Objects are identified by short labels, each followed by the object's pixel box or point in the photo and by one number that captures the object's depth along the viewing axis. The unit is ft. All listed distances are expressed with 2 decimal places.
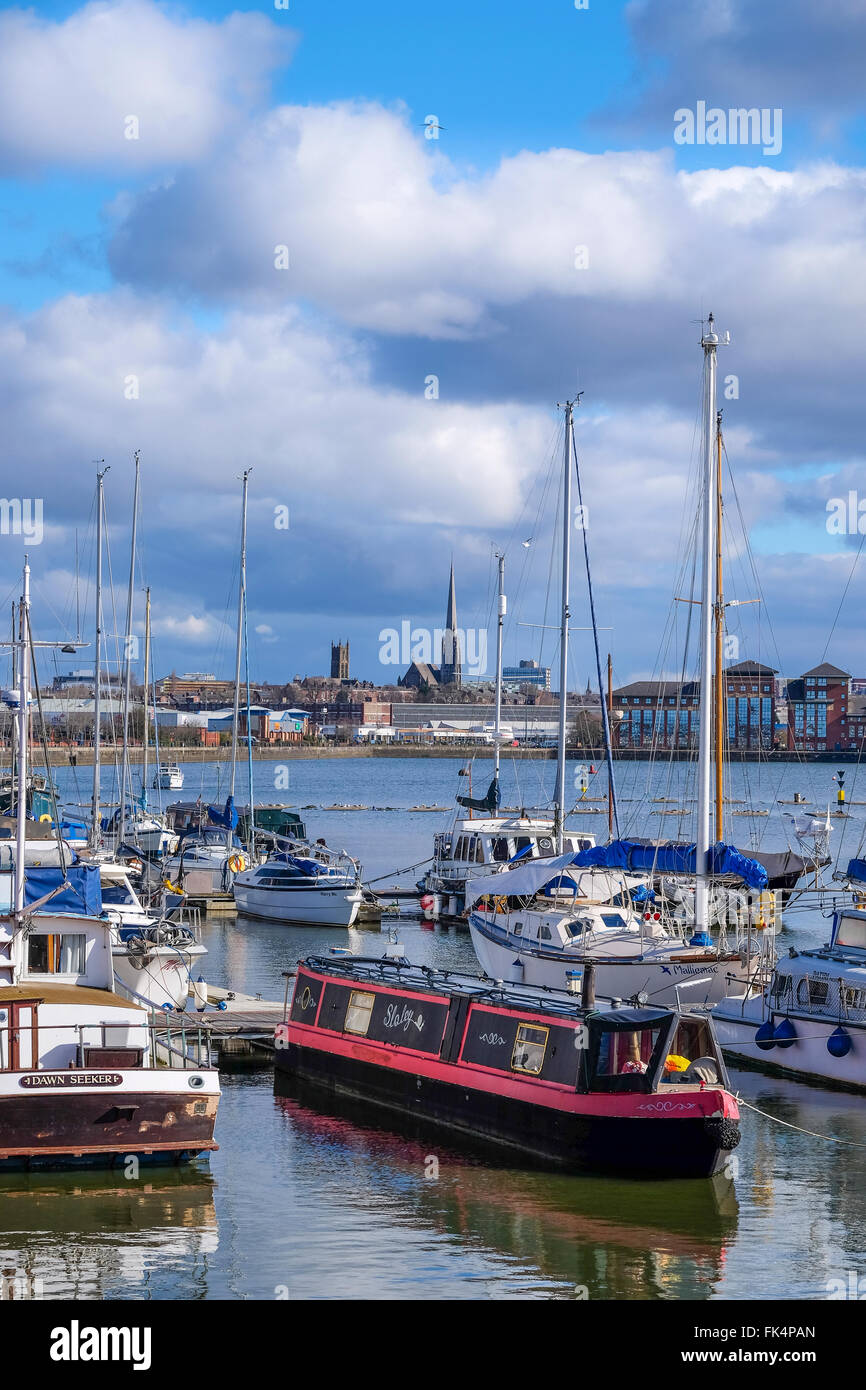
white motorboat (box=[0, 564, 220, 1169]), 69.26
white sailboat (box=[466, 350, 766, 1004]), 104.58
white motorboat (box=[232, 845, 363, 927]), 172.45
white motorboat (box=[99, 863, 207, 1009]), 96.78
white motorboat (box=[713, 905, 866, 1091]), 91.61
